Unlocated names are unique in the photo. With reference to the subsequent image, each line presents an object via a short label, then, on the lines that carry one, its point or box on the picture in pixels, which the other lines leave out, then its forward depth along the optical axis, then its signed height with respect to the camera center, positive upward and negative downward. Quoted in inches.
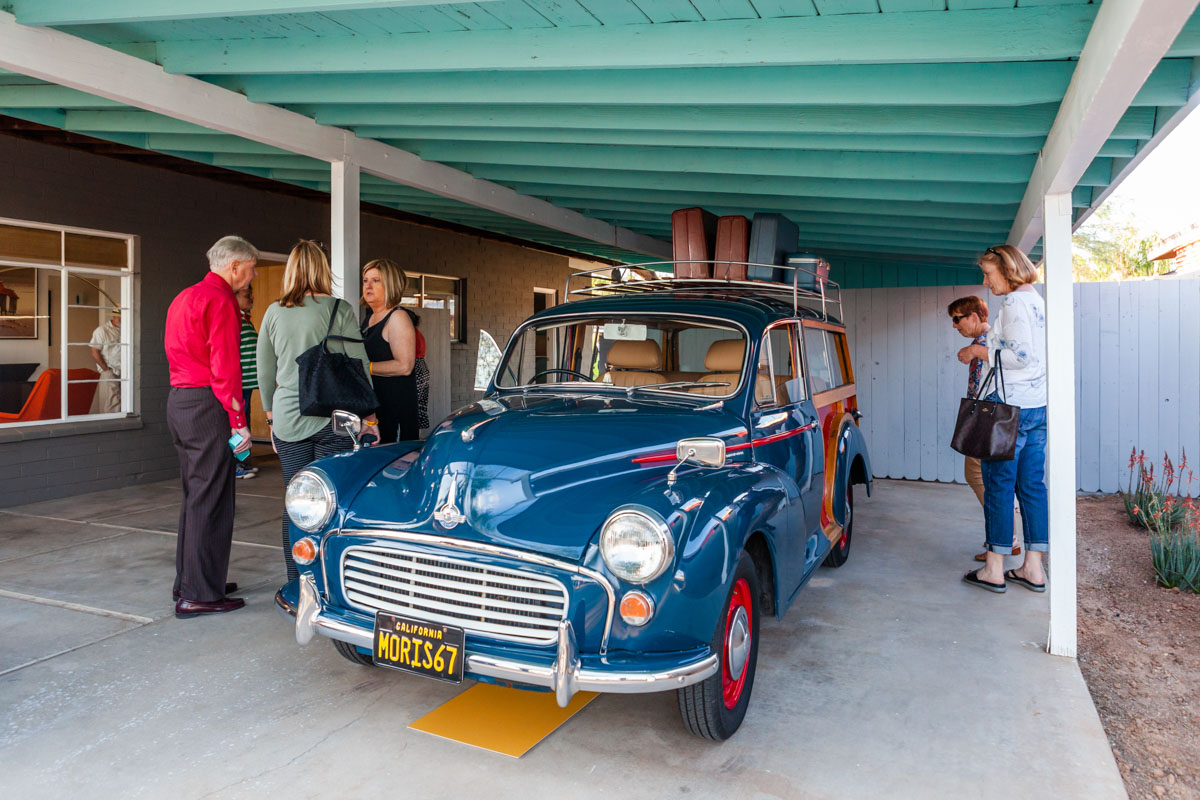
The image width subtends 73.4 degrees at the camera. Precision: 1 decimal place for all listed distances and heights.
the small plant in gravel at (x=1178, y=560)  201.6 -40.2
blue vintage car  101.0 -18.0
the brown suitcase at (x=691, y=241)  238.5 +49.0
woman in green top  162.9 +11.9
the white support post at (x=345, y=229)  226.7 +50.3
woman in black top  185.2 +13.6
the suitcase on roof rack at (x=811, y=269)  221.8 +37.8
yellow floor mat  117.1 -48.2
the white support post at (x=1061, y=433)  152.6 -5.7
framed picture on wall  282.4 +37.3
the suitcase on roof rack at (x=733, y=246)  233.3 +46.7
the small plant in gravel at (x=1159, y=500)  250.8 -32.8
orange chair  290.5 +3.8
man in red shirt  156.4 -0.8
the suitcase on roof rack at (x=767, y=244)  230.7 +46.3
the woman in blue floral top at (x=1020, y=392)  181.9 +2.6
